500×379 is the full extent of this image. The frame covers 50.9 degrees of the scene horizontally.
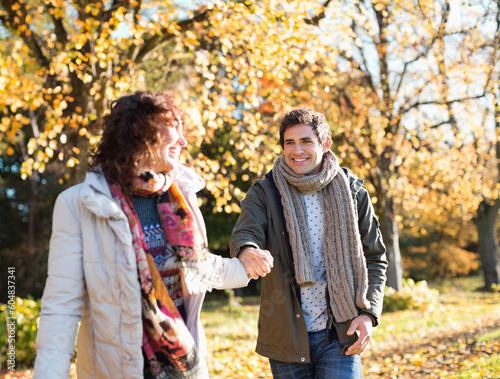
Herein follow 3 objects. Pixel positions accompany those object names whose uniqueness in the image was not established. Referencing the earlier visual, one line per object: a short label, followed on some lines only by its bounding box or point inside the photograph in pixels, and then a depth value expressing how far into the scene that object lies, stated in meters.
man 2.66
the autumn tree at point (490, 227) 14.85
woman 1.93
